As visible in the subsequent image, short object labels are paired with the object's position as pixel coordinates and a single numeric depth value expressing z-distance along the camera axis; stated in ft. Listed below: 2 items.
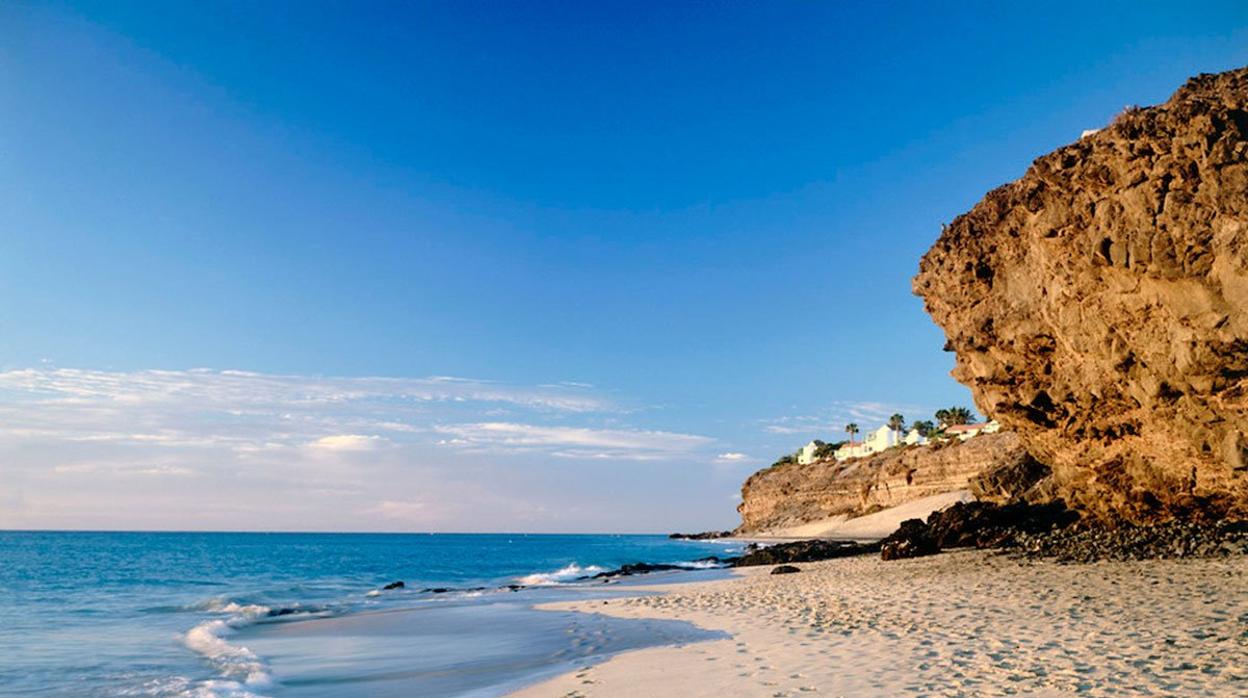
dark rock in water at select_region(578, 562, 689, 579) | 141.36
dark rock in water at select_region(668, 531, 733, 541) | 478.18
